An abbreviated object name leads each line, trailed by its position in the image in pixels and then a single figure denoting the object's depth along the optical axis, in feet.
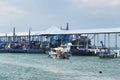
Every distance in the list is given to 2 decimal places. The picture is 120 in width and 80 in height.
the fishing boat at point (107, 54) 429.38
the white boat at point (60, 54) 404.57
